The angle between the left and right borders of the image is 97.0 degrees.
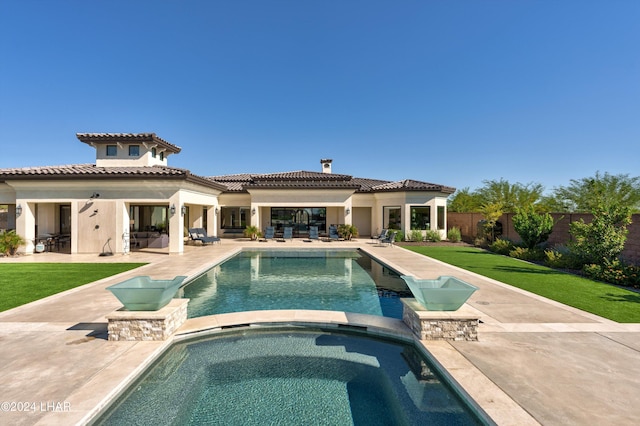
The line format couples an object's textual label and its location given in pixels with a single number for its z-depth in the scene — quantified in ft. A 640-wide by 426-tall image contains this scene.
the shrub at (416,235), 73.36
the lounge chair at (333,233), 75.42
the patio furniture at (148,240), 60.75
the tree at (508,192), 102.99
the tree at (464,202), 119.14
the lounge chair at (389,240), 64.19
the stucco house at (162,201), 52.31
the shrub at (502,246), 56.70
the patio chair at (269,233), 75.00
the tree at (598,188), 83.66
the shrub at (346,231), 75.05
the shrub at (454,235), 74.23
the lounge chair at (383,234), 67.86
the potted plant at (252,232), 74.59
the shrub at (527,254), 48.52
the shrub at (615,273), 32.19
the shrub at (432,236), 73.42
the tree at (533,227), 51.16
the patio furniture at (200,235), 65.05
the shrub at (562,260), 40.98
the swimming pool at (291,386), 12.03
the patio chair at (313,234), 74.77
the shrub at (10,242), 50.24
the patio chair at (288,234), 75.46
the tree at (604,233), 36.11
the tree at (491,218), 66.80
